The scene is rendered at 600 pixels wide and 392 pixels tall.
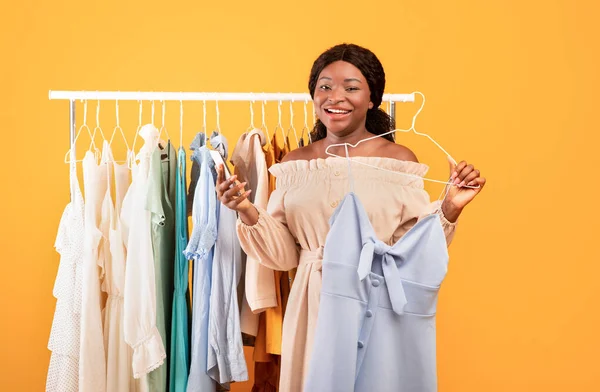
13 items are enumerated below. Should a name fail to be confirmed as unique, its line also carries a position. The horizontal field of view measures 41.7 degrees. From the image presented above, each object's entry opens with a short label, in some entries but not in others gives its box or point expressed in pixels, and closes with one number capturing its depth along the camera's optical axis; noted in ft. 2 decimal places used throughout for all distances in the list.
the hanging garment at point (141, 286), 9.32
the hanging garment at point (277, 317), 9.63
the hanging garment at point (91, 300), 9.38
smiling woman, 8.38
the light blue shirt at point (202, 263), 9.37
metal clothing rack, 9.96
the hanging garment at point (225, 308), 9.42
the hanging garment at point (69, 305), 9.61
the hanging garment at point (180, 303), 9.64
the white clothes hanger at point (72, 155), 9.78
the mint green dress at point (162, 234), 9.53
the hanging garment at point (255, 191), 9.37
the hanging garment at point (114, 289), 9.63
